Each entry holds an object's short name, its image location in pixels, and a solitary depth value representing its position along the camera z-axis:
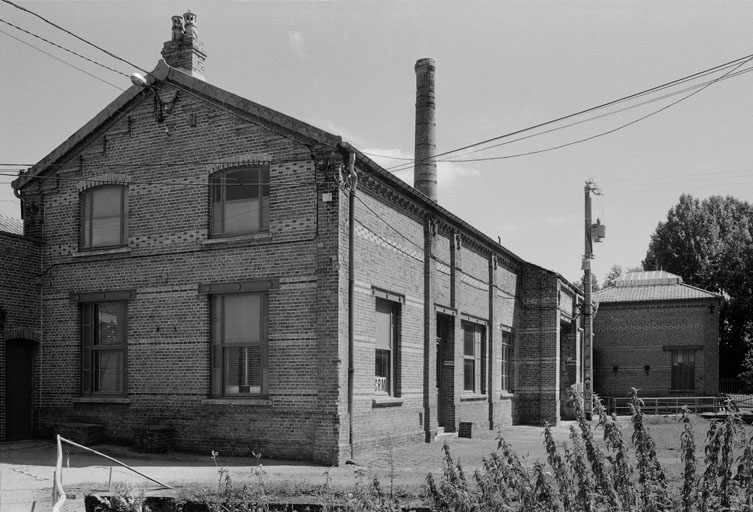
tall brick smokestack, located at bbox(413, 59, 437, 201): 27.34
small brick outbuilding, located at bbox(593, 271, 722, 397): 38.25
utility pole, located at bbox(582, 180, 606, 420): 29.58
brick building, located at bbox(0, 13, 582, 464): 15.47
